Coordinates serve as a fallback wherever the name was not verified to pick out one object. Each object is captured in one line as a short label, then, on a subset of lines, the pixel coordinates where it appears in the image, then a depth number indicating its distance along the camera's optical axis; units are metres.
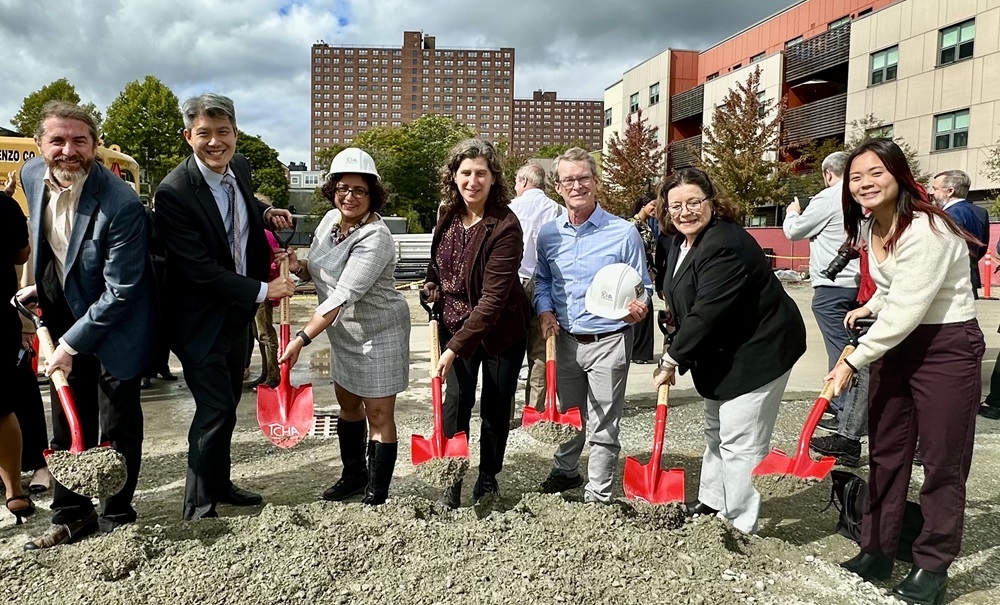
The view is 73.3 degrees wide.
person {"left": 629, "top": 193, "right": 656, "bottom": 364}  5.38
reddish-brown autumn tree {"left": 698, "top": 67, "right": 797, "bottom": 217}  21.92
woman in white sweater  2.35
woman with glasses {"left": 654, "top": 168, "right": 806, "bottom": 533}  2.75
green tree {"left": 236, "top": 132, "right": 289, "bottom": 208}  47.59
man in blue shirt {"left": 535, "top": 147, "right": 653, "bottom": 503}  3.24
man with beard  2.70
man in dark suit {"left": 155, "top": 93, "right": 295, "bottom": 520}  2.84
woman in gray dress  2.97
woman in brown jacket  3.03
